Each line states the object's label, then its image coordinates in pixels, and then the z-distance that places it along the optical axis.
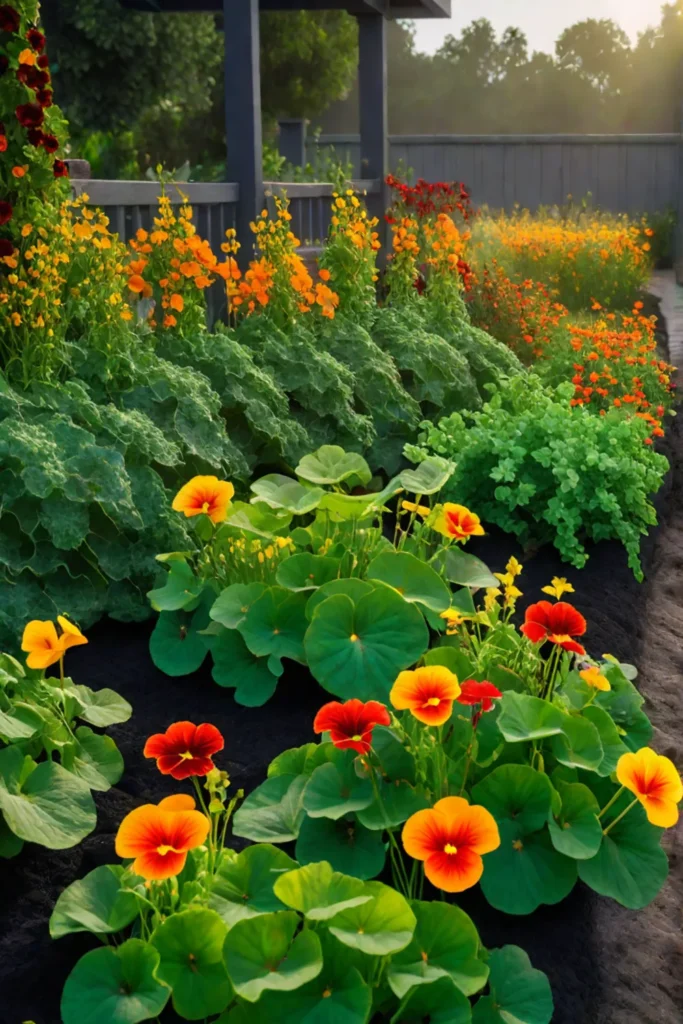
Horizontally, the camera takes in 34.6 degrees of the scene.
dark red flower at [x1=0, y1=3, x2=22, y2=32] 3.44
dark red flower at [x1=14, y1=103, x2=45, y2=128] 3.48
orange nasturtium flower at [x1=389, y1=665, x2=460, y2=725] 1.91
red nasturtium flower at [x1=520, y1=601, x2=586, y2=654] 2.19
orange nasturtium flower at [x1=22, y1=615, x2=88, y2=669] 2.16
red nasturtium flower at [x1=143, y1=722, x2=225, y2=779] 1.89
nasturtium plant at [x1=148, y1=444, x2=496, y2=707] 2.40
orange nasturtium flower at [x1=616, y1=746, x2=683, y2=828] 1.90
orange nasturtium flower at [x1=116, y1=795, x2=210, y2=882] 1.67
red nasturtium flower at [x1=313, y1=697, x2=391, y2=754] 1.90
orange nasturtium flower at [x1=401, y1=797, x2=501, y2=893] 1.74
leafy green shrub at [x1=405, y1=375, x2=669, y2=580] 3.56
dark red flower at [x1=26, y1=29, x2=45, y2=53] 3.48
